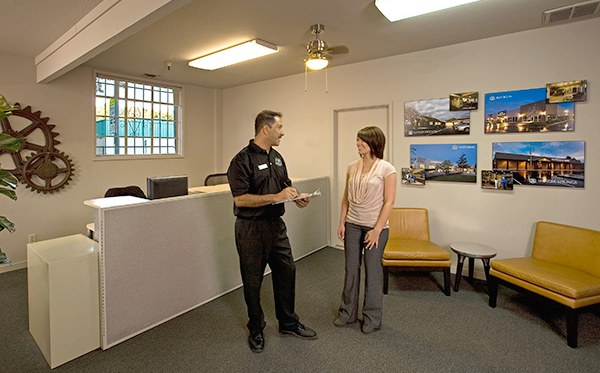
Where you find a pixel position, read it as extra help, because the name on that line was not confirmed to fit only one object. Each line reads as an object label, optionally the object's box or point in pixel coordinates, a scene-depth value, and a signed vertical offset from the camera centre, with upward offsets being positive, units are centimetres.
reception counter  238 -67
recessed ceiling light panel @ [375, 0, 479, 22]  248 +126
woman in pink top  244 -34
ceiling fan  323 +118
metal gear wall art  395 +25
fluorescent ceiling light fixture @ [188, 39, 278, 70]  354 +137
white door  439 +55
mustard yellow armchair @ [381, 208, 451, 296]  317 -77
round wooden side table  317 -73
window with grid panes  486 +89
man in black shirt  227 -32
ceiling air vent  268 +134
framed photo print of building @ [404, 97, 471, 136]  369 +63
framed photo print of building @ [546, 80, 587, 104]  305 +76
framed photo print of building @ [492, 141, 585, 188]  311 +13
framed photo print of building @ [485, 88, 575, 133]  314 +60
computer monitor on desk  268 -9
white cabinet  215 -82
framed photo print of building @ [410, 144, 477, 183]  366 +16
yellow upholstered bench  239 -76
